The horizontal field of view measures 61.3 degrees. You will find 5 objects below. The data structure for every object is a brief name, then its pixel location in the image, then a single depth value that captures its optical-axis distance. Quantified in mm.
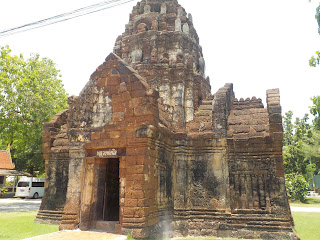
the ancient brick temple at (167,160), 7930
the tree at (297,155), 28595
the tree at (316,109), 8705
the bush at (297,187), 24156
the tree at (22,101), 17422
